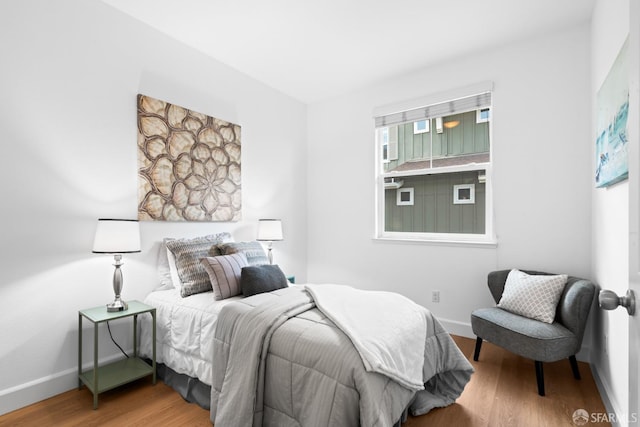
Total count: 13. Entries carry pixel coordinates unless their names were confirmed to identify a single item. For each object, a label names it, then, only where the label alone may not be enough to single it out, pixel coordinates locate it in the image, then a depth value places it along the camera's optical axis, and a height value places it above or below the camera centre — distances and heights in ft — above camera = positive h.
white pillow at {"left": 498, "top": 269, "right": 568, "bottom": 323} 7.93 -1.93
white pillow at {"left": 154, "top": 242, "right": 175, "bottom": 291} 9.04 -1.45
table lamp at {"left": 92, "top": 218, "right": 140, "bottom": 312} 7.13 -0.54
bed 4.85 -2.51
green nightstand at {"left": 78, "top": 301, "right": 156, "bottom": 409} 6.88 -3.53
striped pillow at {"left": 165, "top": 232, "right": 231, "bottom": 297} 8.30 -1.14
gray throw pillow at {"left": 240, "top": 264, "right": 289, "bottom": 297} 7.84 -1.52
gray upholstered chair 7.21 -2.55
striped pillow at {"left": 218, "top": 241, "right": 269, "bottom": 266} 9.23 -0.96
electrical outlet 11.27 -2.67
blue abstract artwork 5.18 +1.66
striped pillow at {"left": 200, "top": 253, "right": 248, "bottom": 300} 7.84 -1.39
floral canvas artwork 8.94 +1.52
